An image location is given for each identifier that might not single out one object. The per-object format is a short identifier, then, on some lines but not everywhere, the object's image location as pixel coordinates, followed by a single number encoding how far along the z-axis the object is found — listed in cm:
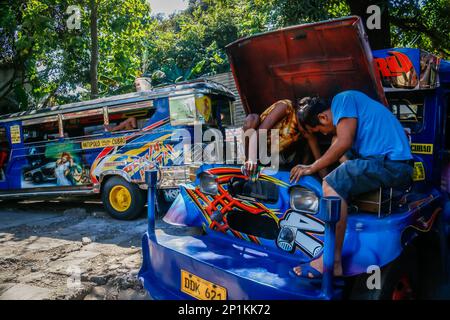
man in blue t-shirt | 220
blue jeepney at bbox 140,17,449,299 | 203
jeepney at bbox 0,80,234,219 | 592
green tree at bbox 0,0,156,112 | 1005
